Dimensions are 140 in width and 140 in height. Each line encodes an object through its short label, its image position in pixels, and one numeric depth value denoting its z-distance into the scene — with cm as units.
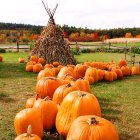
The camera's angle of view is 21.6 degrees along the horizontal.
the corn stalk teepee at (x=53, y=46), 1465
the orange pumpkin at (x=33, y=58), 1426
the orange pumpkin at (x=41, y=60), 1417
